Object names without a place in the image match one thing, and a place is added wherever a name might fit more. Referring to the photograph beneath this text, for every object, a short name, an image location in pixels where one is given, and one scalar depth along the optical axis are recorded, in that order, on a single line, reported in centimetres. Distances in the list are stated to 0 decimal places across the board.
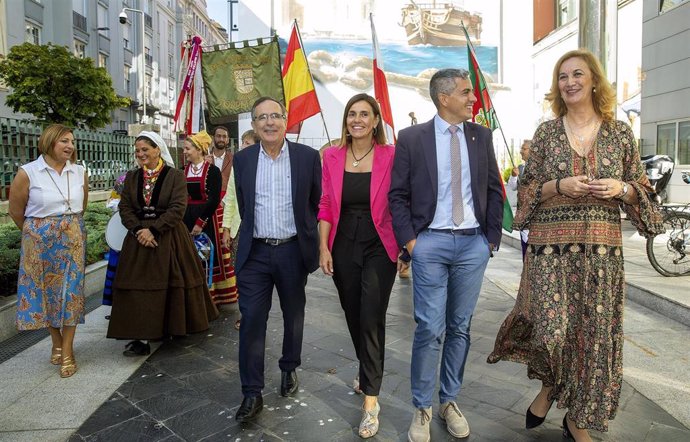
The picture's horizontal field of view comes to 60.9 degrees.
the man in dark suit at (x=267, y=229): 363
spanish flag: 645
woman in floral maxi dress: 290
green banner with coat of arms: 687
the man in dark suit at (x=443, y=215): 315
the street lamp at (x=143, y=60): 2810
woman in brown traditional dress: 466
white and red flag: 572
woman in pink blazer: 342
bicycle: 689
